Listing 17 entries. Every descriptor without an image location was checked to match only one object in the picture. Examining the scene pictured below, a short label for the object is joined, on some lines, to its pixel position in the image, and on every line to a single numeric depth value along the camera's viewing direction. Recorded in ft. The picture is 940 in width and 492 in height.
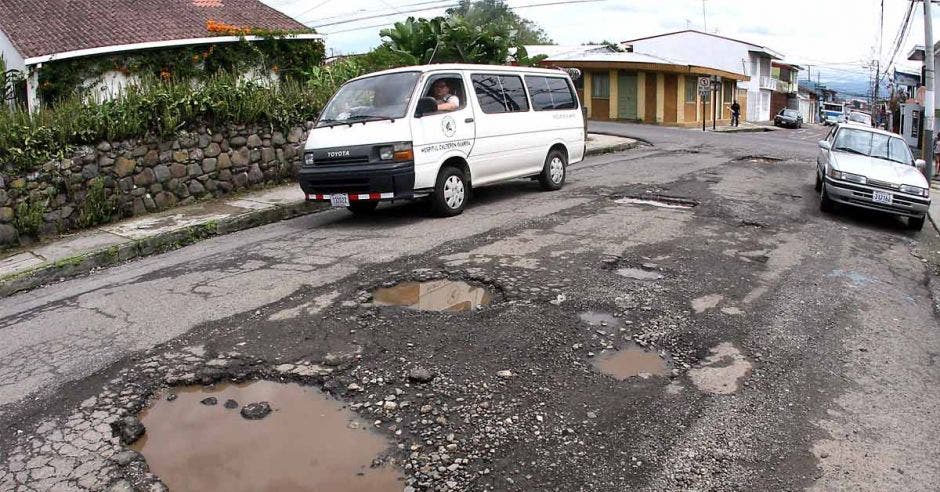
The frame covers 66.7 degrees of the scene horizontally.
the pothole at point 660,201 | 34.88
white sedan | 35.09
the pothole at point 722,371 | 14.62
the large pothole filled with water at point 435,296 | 19.07
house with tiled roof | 52.11
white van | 28.58
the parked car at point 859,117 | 165.74
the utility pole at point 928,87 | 51.90
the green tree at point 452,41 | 55.62
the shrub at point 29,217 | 29.48
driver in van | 30.68
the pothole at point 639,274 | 21.85
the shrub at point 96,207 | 31.71
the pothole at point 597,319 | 17.78
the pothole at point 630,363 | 15.14
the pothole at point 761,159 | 58.97
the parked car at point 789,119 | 159.80
